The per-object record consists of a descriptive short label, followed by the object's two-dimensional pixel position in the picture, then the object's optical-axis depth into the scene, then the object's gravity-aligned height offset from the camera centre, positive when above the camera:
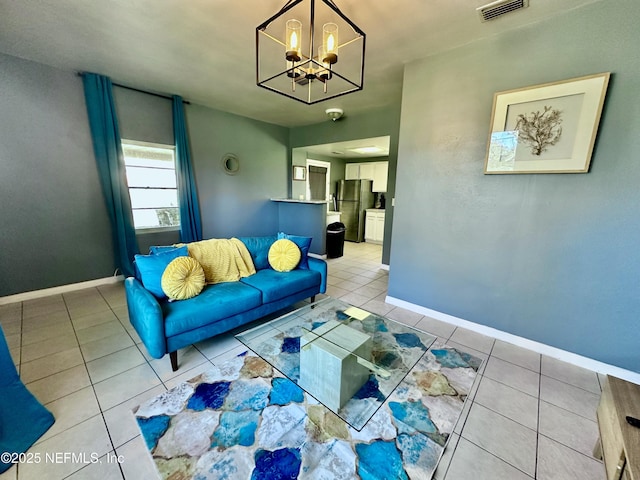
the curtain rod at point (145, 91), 3.24 +1.32
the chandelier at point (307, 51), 1.53 +1.34
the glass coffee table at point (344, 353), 1.41 -1.08
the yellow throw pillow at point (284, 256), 2.77 -0.72
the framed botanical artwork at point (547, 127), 1.82 +0.54
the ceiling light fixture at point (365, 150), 5.32 +0.93
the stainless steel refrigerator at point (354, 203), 6.47 -0.29
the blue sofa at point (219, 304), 1.76 -0.94
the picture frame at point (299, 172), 5.62 +0.41
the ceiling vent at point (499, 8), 1.73 +1.31
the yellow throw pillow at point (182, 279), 1.99 -0.73
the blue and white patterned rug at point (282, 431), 1.22 -1.33
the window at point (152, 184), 3.63 +0.07
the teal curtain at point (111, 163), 3.09 +0.30
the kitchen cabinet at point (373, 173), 6.41 +0.51
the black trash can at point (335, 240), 5.11 -0.98
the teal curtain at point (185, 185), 3.75 +0.06
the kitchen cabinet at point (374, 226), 6.48 -0.87
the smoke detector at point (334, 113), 4.06 +1.28
